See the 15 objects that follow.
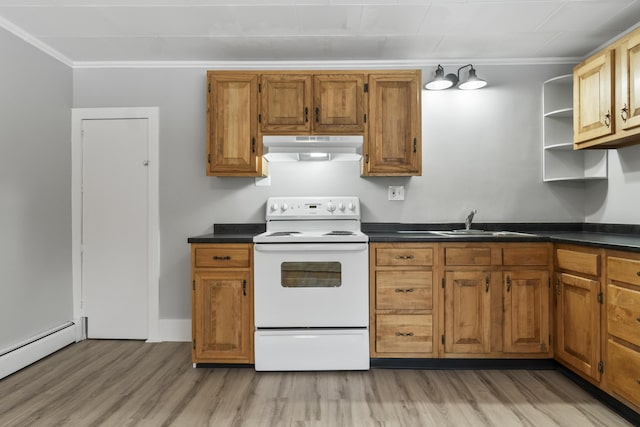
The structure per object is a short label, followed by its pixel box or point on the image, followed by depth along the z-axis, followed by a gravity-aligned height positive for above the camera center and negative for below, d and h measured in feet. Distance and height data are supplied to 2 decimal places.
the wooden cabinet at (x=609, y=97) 7.13 +2.47
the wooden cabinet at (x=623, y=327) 6.12 -2.02
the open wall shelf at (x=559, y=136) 10.03 +2.10
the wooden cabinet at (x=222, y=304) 8.34 -2.10
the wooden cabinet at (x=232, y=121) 9.41 +2.38
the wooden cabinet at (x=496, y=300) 8.26 -2.00
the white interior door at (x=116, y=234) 10.44 -0.61
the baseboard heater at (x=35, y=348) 8.11 -3.31
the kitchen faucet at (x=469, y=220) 9.80 -0.22
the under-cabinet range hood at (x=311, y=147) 9.13 +1.71
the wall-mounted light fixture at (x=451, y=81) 9.56 +3.48
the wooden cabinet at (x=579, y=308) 6.97 -1.98
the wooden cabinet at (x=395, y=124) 9.36 +2.28
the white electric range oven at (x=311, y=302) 8.20 -2.04
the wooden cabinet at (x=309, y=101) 9.37 +2.88
